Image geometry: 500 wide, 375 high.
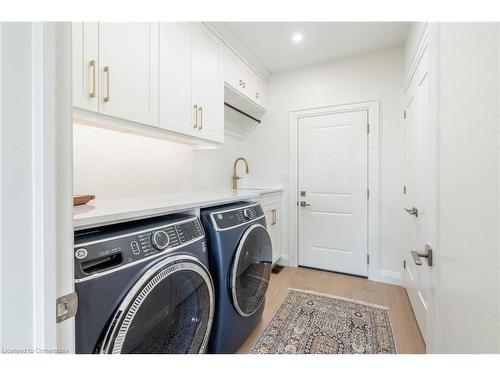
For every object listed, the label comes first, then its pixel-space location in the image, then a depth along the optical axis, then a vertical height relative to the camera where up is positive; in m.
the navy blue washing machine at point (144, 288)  0.71 -0.37
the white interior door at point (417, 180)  1.49 +0.04
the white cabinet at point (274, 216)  2.53 -0.36
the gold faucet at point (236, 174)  2.82 +0.14
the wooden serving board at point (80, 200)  1.11 -0.07
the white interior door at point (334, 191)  2.57 -0.07
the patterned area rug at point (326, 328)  1.51 -1.05
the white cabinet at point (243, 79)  2.17 +1.12
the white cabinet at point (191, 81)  1.50 +0.77
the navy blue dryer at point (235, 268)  1.25 -0.49
